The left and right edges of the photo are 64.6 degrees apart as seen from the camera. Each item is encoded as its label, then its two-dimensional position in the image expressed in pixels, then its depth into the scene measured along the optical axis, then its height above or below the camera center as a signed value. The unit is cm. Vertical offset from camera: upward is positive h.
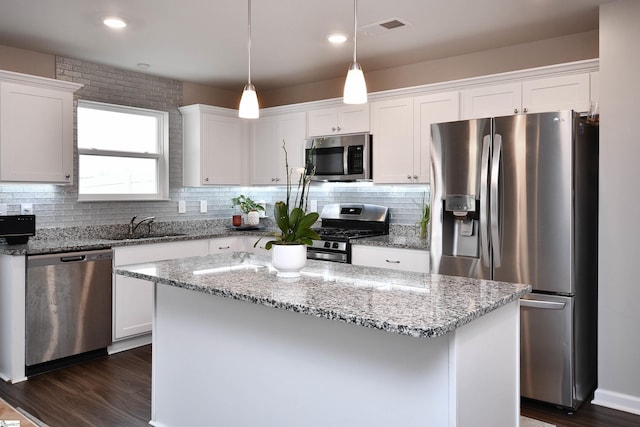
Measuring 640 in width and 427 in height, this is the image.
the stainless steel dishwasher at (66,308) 358 -74
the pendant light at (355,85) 227 +55
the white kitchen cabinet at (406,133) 405 +63
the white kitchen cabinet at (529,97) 337 +79
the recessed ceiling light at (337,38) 375 +128
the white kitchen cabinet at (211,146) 505 +64
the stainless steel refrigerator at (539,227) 306 -12
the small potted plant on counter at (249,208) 549 +0
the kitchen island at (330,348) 173 -57
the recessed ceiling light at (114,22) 340 +127
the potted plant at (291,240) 238 -15
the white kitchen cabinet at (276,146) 501 +64
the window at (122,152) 454 +52
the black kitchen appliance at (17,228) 367 -15
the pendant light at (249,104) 264 +55
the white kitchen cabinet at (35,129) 372 +60
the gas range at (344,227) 428 -19
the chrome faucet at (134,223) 462 -14
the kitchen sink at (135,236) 454 -26
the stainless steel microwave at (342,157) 449 +46
